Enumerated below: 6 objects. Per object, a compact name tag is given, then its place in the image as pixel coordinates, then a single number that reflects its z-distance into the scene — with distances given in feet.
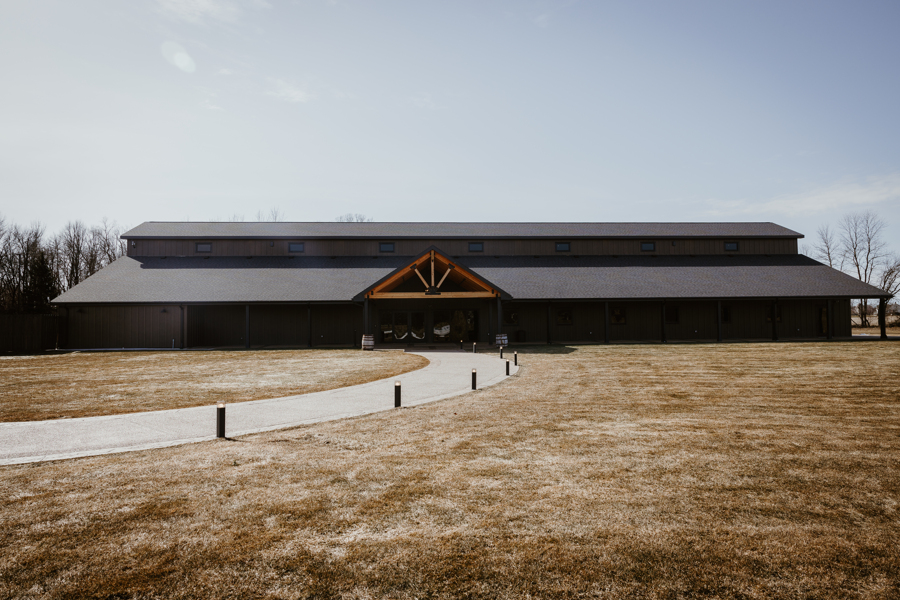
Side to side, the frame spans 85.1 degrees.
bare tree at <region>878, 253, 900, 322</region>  178.60
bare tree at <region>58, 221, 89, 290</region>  182.60
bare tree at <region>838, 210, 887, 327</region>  199.41
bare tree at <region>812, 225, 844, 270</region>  212.23
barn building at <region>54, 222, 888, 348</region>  95.30
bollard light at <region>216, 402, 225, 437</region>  25.71
